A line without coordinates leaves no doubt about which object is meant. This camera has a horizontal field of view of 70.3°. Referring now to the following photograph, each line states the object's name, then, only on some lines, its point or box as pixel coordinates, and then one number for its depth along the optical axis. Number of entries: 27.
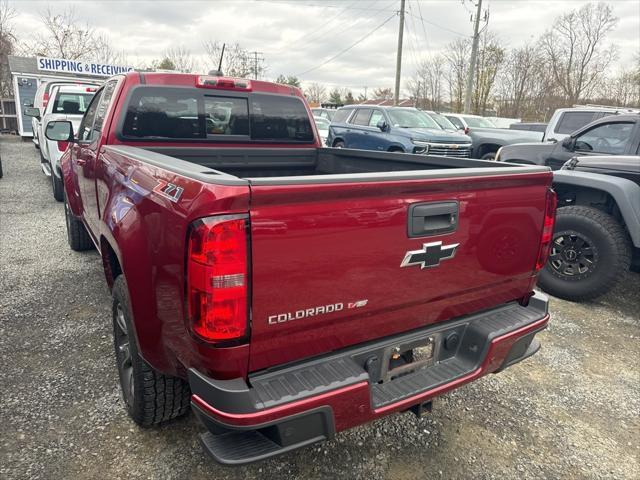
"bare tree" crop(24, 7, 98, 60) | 32.62
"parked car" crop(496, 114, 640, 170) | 5.69
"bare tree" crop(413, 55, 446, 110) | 44.12
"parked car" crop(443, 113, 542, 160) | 11.79
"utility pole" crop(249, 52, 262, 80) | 51.48
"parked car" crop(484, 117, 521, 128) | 23.07
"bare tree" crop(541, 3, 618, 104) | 35.69
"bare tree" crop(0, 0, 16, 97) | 27.73
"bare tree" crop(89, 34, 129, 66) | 34.84
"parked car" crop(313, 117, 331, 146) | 14.68
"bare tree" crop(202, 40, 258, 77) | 41.99
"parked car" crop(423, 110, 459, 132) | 12.41
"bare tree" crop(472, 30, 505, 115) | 36.81
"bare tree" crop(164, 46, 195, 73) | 41.76
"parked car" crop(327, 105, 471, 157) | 10.63
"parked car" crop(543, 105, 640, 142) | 8.37
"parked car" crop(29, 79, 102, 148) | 11.34
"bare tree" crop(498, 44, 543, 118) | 36.75
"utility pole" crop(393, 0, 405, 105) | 25.45
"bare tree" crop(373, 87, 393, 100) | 65.69
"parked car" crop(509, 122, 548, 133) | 16.88
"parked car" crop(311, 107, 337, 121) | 17.84
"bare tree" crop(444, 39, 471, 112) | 40.16
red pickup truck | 1.61
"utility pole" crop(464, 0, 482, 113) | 25.42
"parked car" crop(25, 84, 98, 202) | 8.15
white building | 20.27
